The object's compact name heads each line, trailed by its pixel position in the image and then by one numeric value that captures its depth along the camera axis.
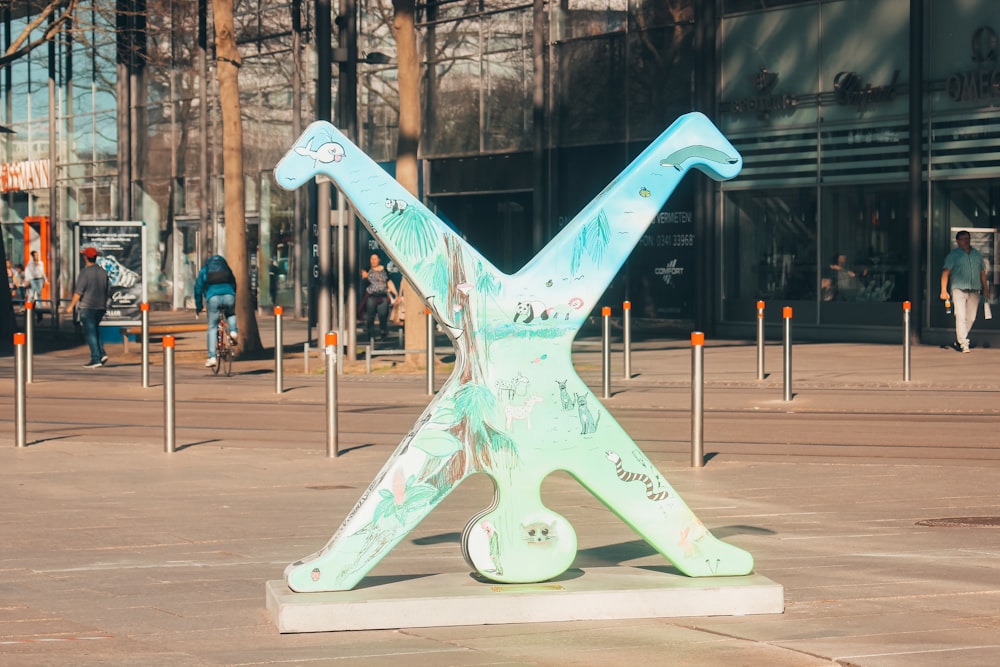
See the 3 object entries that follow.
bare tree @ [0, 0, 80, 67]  30.77
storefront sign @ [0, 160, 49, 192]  57.25
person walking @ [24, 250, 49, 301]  46.09
